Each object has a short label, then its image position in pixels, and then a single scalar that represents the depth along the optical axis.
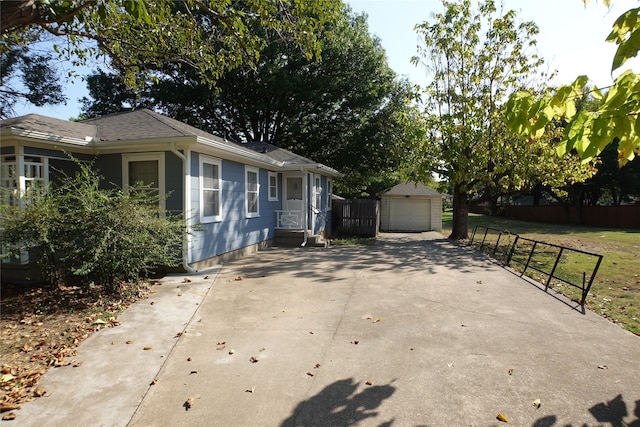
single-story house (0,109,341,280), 7.95
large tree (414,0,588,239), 14.55
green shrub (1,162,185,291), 6.09
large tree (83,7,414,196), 19.39
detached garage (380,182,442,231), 25.39
